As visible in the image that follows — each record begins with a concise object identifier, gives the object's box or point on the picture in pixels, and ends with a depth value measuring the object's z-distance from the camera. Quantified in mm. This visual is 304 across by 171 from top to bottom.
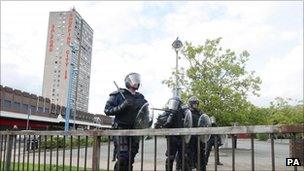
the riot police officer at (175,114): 4859
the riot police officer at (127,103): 3759
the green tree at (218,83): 14448
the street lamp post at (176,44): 11715
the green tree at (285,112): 33883
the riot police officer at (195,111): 5131
